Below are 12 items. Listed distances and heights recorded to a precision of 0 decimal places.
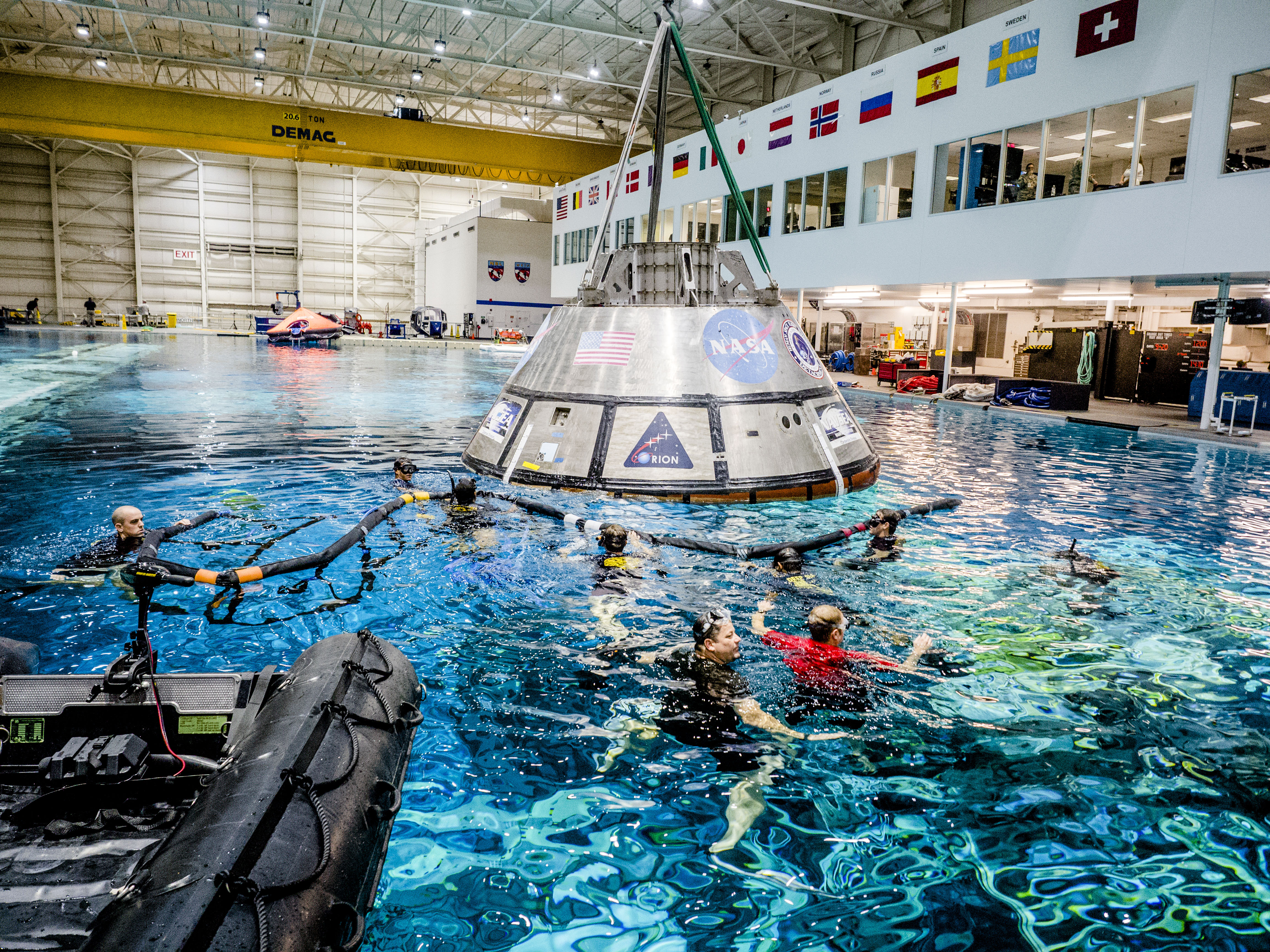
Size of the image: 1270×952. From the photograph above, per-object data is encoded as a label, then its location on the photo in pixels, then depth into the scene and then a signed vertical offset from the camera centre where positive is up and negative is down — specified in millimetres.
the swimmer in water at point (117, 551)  6695 -1856
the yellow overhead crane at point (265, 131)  30297 +8676
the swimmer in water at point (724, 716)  3939 -2017
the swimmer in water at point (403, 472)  9719 -1494
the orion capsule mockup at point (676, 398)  8297 -403
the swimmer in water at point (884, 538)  7570 -1583
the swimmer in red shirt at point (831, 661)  4922 -1882
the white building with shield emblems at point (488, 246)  47781 +6361
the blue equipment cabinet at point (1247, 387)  17828 -10
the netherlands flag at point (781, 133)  26438 +7676
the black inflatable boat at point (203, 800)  2252 -1577
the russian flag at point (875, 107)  22781 +7443
